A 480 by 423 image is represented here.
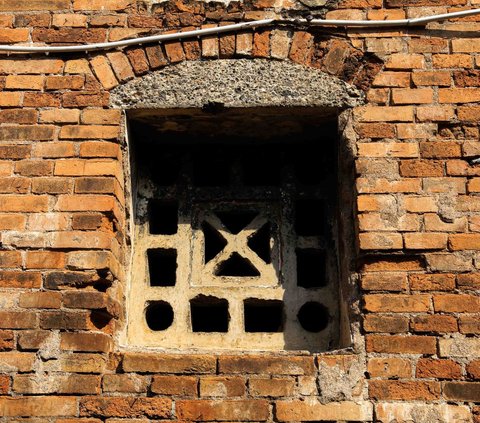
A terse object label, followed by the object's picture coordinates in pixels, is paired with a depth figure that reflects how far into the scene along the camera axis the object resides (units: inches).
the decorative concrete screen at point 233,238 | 125.5
